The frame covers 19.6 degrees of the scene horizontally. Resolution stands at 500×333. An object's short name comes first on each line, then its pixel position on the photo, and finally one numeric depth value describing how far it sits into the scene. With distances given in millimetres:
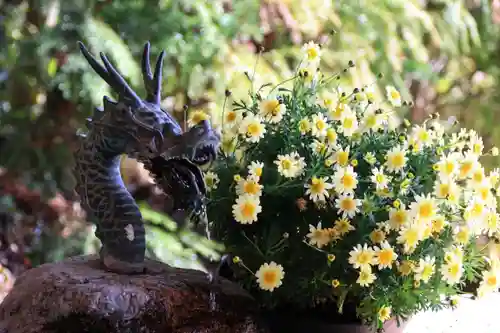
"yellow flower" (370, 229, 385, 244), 1738
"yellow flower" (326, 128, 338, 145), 1762
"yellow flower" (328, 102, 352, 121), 1797
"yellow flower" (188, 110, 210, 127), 1875
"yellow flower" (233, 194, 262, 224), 1743
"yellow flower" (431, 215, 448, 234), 1746
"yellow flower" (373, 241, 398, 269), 1713
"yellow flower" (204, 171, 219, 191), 1837
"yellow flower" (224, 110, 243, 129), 1848
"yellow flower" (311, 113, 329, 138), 1767
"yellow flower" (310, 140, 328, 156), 1763
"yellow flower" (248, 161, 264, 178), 1750
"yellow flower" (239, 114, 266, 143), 1775
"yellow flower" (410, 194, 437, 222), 1719
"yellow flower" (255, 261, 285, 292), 1737
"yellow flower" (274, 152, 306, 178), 1746
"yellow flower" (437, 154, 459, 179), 1750
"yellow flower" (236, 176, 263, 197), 1752
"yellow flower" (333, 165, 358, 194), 1727
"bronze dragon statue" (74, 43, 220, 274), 1737
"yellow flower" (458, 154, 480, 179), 1786
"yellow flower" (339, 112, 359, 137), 1788
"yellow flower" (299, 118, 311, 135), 1774
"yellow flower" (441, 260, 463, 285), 1735
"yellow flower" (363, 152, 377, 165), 1764
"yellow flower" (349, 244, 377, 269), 1708
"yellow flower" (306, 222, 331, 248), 1740
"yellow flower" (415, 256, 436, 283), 1723
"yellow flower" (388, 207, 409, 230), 1723
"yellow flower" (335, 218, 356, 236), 1742
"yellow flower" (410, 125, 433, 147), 1809
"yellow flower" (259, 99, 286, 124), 1784
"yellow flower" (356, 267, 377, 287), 1708
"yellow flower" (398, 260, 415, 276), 1736
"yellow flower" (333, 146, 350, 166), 1753
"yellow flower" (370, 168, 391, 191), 1738
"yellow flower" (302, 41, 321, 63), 1855
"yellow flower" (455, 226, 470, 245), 1768
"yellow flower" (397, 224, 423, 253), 1713
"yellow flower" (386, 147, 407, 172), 1757
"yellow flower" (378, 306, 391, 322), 1723
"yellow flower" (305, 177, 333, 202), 1740
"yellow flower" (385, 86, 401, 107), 1868
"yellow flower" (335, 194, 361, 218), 1731
